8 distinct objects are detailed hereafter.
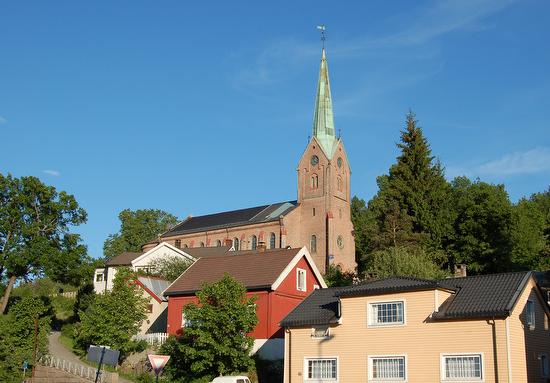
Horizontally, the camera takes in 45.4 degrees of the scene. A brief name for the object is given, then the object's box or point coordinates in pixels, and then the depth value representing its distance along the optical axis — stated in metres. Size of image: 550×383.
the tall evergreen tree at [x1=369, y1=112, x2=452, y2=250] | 60.12
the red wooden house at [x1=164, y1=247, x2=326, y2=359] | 38.16
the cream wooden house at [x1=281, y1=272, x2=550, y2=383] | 26.38
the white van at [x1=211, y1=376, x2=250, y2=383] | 30.05
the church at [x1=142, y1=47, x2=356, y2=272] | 84.88
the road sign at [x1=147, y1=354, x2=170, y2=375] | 20.80
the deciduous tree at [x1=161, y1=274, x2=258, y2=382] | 33.03
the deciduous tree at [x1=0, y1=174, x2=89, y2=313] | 53.25
